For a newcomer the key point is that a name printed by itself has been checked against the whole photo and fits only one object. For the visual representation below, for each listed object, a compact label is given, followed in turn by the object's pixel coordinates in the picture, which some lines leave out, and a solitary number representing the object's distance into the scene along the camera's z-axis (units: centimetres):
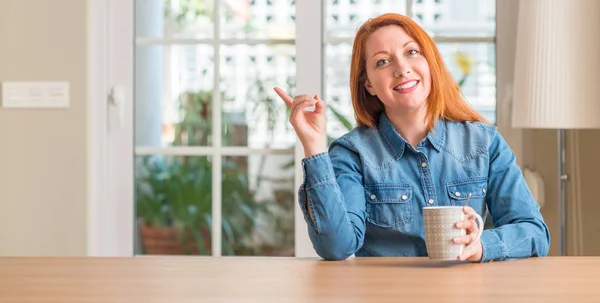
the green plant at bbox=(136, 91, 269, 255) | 419
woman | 250
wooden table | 182
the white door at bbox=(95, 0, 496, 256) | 414
